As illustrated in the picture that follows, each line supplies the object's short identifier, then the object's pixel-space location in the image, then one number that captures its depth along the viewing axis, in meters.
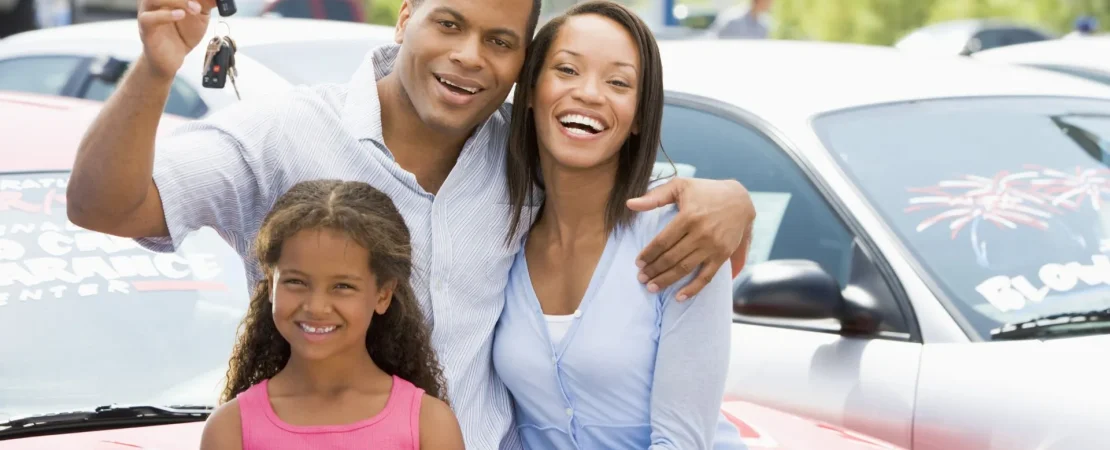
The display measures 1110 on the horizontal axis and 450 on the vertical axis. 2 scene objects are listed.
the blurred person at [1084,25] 13.13
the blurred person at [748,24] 12.82
